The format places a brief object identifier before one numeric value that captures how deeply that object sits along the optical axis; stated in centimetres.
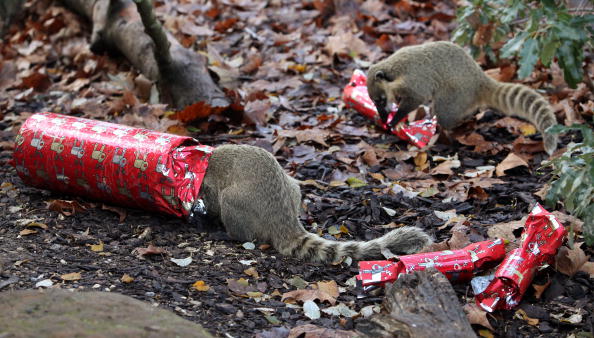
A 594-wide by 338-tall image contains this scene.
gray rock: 546
